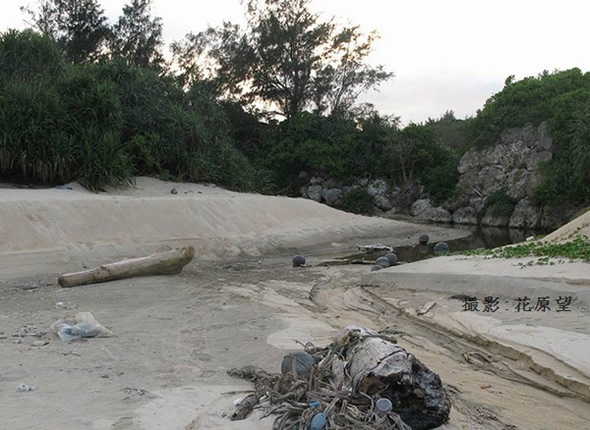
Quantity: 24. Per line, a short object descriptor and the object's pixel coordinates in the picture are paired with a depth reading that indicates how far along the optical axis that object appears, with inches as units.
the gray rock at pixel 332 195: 1342.3
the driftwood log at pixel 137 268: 389.7
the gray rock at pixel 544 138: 1064.2
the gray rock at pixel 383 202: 1291.8
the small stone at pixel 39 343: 240.7
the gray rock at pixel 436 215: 1189.1
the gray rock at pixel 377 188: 1316.4
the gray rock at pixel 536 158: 1063.6
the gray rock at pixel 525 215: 1035.3
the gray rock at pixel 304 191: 1373.0
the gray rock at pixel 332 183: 1373.0
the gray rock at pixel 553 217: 980.7
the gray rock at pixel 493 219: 1088.8
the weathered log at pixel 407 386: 165.2
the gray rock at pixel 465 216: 1167.6
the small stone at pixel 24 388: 187.2
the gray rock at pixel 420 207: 1227.2
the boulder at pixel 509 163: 1079.6
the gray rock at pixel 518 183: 1089.0
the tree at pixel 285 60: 1477.6
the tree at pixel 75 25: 1338.6
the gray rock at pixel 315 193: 1364.4
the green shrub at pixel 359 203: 1284.4
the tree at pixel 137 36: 1398.9
